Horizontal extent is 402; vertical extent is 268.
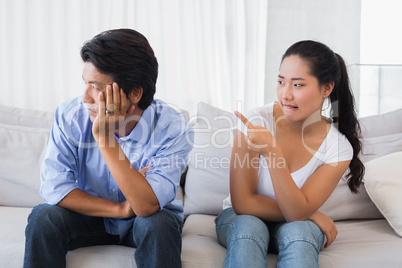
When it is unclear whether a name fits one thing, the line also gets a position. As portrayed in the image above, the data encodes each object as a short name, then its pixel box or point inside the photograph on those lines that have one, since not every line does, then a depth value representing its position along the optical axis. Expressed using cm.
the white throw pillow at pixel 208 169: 200
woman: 143
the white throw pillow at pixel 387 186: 176
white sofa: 150
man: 134
